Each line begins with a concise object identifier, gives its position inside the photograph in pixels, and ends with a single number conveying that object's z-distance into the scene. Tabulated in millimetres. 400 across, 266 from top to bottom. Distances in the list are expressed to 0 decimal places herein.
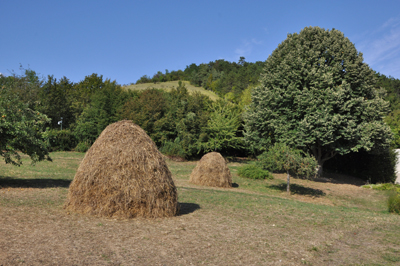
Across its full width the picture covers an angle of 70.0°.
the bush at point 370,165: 27266
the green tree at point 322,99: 20594
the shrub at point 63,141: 34719
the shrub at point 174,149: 31719
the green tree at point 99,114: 36938
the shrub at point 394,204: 13377
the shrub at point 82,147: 34469
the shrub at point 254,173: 22250
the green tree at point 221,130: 31625
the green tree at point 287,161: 16156
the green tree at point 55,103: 42438
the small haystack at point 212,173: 17562
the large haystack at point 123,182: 7988
